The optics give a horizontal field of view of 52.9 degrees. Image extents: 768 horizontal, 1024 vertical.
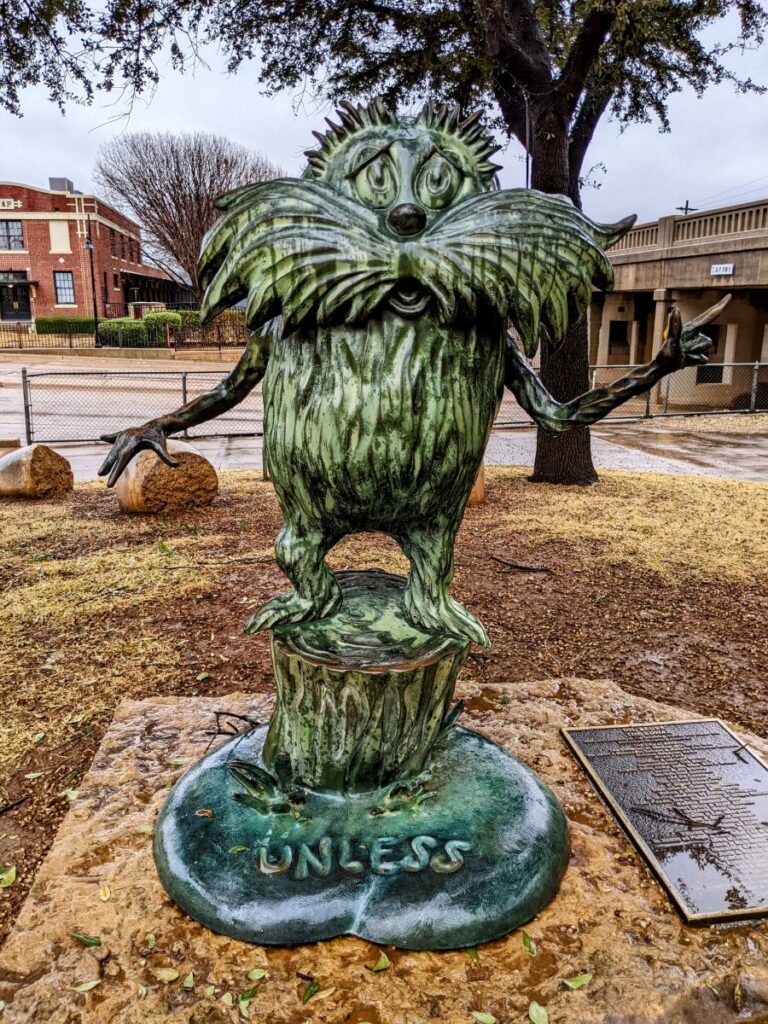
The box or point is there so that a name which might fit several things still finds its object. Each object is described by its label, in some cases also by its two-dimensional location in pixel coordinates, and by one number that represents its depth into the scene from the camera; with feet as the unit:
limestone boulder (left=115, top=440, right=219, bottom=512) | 22.93
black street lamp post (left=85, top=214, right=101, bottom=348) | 102.32
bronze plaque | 7.11
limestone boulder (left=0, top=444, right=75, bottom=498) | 25.32
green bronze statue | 5.78
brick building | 134.51
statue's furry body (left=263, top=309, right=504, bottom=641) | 6.00
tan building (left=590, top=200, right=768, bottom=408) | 49.06
